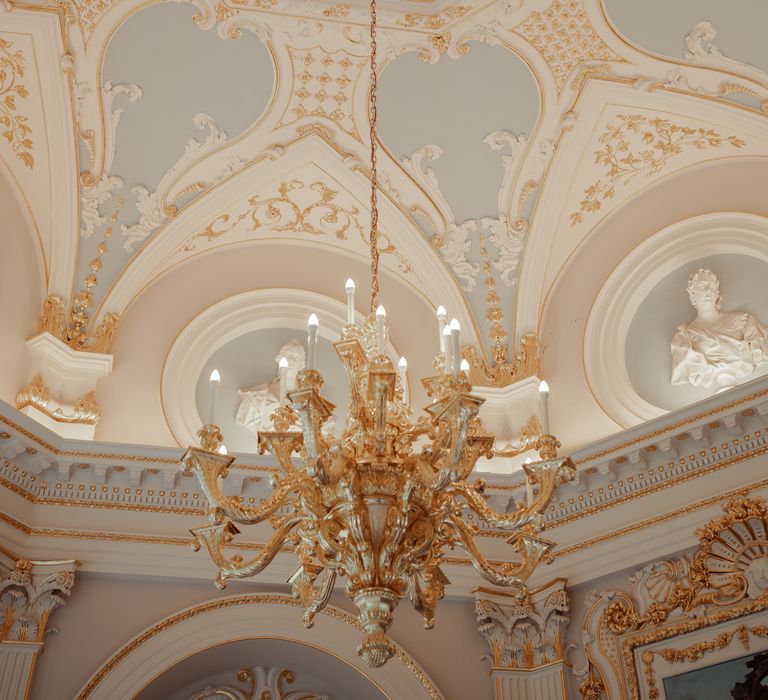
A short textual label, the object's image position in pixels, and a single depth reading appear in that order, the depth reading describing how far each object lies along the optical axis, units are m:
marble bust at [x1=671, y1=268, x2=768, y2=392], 8.16
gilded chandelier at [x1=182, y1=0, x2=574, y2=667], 4.50
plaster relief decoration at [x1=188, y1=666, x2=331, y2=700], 8.23
